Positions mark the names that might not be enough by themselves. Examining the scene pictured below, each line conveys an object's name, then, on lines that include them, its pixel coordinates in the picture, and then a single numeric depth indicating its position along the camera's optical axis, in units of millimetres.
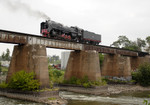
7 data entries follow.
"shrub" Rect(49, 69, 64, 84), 28362
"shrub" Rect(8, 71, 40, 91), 23562
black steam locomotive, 31719
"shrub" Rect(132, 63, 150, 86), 42188
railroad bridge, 25062
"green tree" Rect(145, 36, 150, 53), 77612
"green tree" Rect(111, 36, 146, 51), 86275
